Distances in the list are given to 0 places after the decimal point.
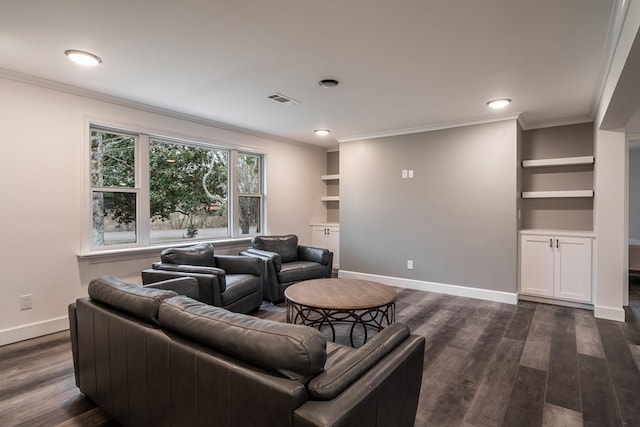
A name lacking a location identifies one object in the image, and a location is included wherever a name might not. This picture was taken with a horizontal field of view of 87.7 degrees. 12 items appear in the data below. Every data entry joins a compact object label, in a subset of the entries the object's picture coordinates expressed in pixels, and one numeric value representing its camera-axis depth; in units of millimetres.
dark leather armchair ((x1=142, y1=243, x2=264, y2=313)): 3061
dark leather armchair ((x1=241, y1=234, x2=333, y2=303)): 4066
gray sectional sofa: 1065
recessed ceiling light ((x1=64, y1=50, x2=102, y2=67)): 2492
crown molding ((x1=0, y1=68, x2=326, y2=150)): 2916
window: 3598
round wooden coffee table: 2561
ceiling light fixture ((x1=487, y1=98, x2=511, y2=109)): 3527
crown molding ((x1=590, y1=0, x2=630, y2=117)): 1842
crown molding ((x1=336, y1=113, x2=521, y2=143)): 4119
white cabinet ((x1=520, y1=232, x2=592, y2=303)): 3865
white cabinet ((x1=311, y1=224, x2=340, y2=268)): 5945
